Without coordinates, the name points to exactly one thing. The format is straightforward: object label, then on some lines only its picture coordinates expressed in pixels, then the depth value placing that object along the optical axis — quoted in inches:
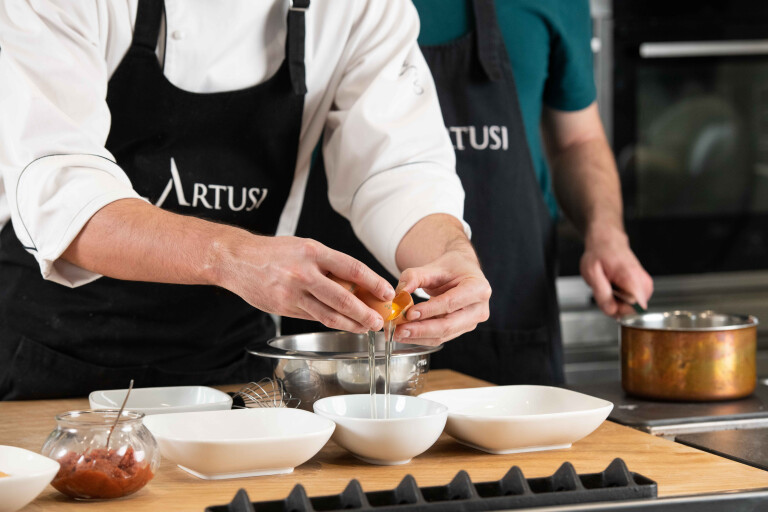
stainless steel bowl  87.7
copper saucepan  92.9
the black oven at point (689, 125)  134.6
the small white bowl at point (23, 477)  76.2
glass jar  78.4
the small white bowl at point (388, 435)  81.6
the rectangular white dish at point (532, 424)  83.1
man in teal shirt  111.7
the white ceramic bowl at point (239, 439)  79.7
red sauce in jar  78.3
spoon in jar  79.1
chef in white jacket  90.4
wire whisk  88.4
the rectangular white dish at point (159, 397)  89.0
